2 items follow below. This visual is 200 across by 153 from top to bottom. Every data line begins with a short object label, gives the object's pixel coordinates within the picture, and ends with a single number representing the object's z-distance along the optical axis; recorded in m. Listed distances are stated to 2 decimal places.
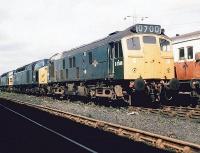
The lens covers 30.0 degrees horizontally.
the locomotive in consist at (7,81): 66.18
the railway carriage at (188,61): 18.42
